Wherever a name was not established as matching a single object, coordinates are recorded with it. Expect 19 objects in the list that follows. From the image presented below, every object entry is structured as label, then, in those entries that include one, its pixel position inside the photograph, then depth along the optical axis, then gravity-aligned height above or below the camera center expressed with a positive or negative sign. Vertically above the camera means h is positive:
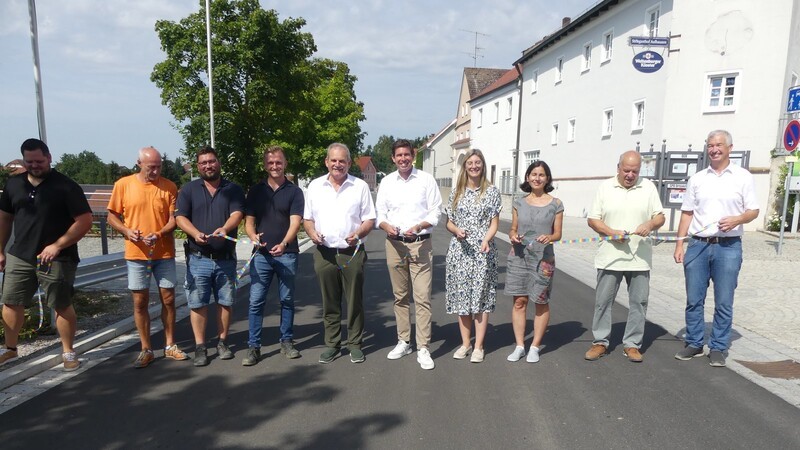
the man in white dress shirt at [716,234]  4.43 -0.53
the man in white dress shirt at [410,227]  4.48 -0.50
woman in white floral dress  4.49 -0.65
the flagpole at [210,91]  16.16 +2.53
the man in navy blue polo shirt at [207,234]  4.40 -0.56
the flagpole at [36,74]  5.14 +0.95
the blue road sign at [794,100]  9.91 +1.50
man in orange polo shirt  4.32 -0.50
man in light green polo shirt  4.52 -0.65
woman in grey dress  4.51 -0.70
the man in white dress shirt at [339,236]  4.45 -0.58
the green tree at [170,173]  35.88 -0.34
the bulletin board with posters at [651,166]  15.16 +0.25
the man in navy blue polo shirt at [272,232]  4.52 -0.56
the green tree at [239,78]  17.09 +3.18
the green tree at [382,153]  138.75 +5.19
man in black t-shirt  4.11 -0.54
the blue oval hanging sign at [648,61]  17.16 +3.86
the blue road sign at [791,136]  9.79 +0.80
